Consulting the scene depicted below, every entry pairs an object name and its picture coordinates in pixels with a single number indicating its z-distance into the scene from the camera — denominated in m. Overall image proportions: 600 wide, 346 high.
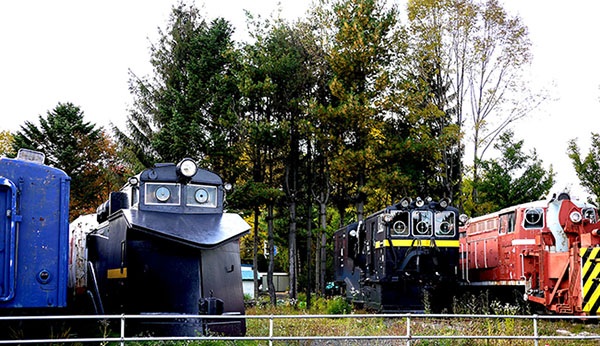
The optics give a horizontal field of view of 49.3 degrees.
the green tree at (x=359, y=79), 31.03
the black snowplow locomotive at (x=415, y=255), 22.08
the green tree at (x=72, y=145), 43.31
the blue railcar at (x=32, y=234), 11.29
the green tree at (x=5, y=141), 58.71
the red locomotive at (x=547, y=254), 17.26
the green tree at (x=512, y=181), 31.50
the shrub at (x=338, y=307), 25.20
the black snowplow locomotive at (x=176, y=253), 13.28
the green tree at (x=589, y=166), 28.45
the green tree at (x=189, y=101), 33.62
